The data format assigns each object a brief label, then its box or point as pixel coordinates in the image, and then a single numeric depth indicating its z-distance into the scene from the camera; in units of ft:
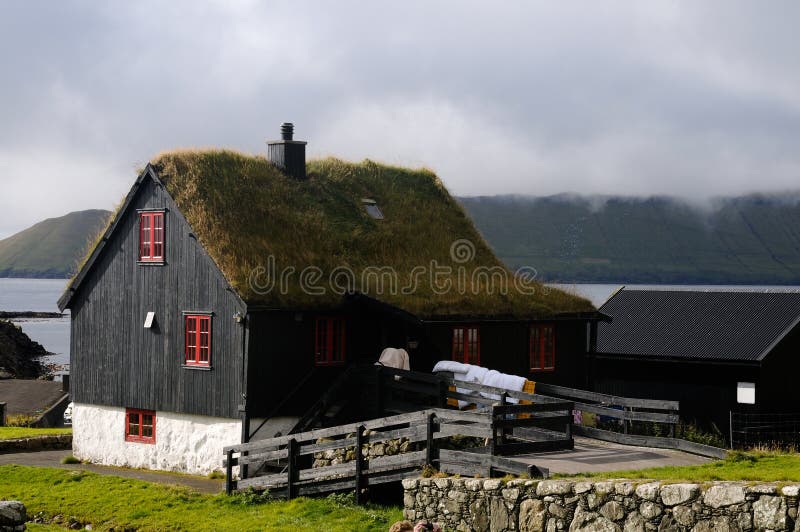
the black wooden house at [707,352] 127.85
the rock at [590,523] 57.98
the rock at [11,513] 61.36
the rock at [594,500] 58.49
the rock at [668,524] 55.26
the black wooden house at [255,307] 99.40
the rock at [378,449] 82.28
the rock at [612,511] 57.57
